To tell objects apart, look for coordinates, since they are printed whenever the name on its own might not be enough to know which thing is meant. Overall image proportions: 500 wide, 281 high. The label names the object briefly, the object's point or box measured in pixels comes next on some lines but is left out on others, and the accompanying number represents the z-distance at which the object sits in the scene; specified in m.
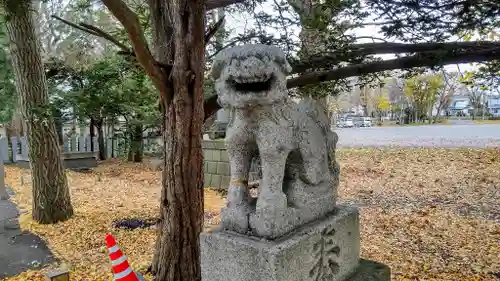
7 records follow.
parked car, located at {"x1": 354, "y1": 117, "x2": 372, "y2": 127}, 32.34
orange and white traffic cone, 2.61
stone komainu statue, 1.93
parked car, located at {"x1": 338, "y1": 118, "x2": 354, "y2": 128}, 33.94
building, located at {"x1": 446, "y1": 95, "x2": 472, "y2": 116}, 43.16
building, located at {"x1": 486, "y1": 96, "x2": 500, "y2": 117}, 41.87
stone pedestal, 1.91
